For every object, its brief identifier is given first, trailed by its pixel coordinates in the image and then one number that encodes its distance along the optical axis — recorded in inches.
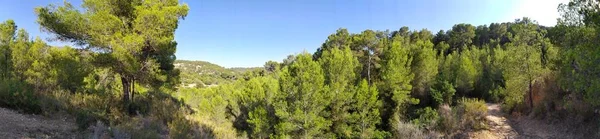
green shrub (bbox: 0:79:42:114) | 288.2
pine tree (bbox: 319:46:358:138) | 738.2
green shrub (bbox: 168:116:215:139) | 306.5
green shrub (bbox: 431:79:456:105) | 784.3
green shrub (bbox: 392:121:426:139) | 656.1
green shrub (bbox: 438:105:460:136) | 678.9
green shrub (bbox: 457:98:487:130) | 650.7
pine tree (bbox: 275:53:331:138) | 673.6
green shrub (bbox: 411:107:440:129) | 710.5
